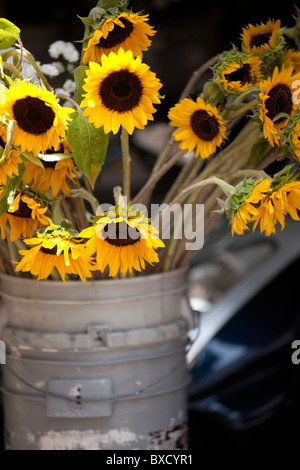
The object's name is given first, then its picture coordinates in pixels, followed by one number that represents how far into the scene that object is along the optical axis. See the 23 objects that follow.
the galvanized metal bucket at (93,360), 1.83
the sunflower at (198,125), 1.74
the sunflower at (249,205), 1.65
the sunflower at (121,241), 1.66
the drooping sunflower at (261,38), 1.80
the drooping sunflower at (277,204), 1.66
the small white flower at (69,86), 1.89
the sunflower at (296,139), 1.69
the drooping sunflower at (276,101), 1.71
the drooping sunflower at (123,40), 1.72
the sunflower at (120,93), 1.65
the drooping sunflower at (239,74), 1.73
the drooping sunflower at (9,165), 1.67
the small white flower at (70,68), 1.92
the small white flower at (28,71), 1.84
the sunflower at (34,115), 1.64
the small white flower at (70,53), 1.89
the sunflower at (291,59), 1.81
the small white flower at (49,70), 1.86
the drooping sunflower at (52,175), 1.75
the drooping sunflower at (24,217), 1.71
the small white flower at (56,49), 1.89
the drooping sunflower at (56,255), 1.66
